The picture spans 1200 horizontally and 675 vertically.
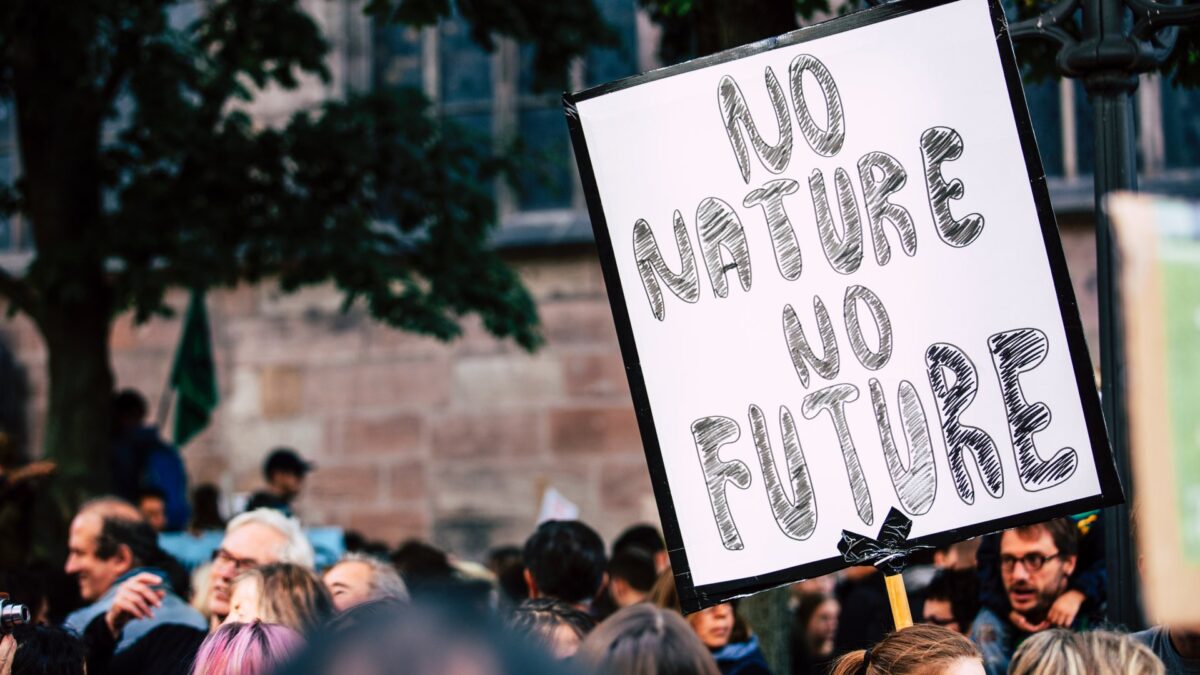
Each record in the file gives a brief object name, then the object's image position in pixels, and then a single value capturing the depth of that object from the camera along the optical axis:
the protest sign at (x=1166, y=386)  2.42
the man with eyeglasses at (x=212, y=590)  4.57
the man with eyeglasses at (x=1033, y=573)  4.45
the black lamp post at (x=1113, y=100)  4.13
